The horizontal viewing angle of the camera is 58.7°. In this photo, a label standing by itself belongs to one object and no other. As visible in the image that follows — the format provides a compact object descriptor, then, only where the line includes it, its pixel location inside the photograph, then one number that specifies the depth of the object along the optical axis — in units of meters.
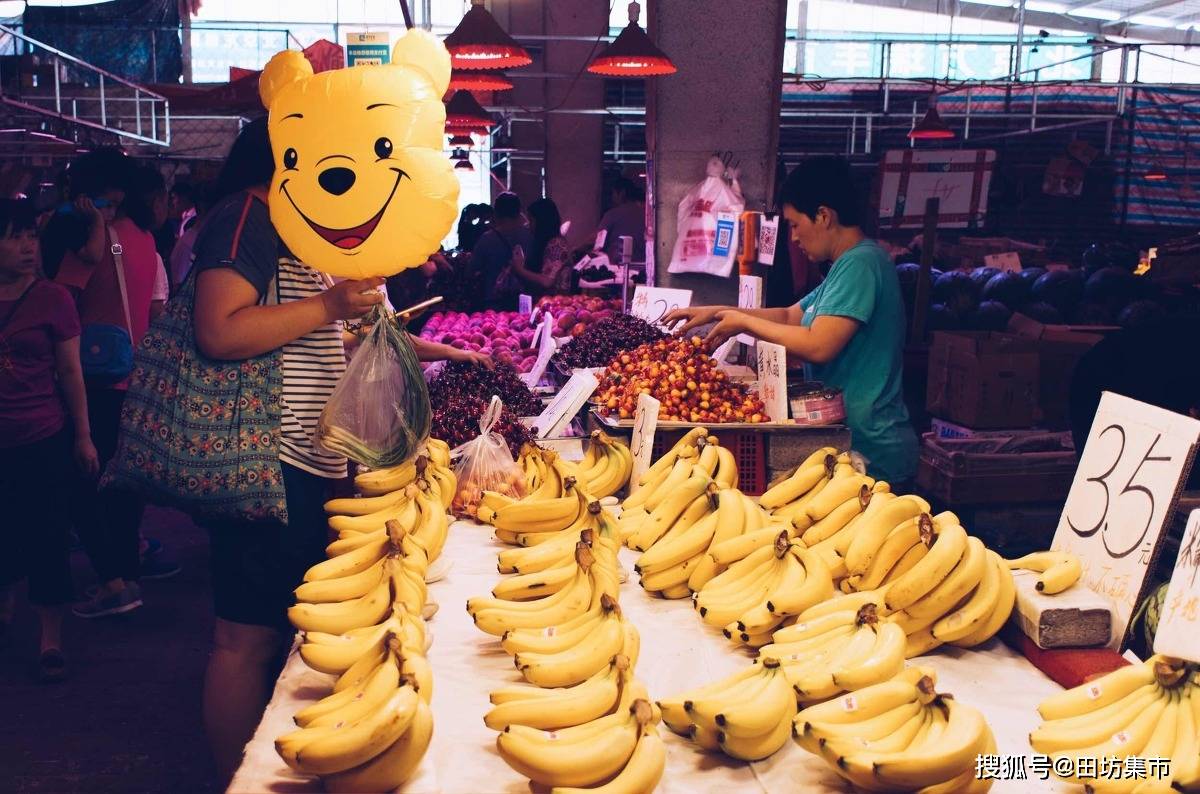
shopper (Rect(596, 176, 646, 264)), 10.38
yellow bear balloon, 2.52
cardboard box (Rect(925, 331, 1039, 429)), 6.30
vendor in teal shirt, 3.80
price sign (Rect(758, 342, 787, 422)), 3.80
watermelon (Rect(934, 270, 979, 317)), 8.95
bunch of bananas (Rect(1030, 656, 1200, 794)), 1.56
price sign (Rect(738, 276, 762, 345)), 4.79
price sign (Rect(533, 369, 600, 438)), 4.07
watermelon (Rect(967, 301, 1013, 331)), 8.62
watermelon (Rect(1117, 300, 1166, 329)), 7.92
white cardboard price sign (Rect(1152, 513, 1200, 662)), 1.68
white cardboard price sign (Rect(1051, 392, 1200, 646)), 2.05
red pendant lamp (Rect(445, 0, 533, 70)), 6.79
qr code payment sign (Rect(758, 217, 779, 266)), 5.32
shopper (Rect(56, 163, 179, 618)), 5.21
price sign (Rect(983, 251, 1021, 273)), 10.03
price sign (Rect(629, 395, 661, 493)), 3.51
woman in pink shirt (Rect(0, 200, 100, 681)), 4.54
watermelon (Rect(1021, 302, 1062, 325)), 8.46
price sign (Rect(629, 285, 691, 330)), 5.32
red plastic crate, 3.82
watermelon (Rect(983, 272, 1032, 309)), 8.95
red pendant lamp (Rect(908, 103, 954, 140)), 14.82
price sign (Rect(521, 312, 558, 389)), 5.01
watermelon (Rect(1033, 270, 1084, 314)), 8.84
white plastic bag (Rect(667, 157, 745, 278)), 6.09
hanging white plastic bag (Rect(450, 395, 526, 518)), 3.34
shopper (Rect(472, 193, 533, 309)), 9.09
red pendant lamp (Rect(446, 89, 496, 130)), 10.89
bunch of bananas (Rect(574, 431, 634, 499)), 3.53
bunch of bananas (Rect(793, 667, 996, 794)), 1.56
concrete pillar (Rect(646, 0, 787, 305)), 6.12
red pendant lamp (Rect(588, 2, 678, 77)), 5.99
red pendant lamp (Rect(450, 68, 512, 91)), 8.53
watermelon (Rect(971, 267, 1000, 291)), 9.48
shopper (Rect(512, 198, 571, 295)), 9.16
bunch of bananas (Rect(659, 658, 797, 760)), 1.73
